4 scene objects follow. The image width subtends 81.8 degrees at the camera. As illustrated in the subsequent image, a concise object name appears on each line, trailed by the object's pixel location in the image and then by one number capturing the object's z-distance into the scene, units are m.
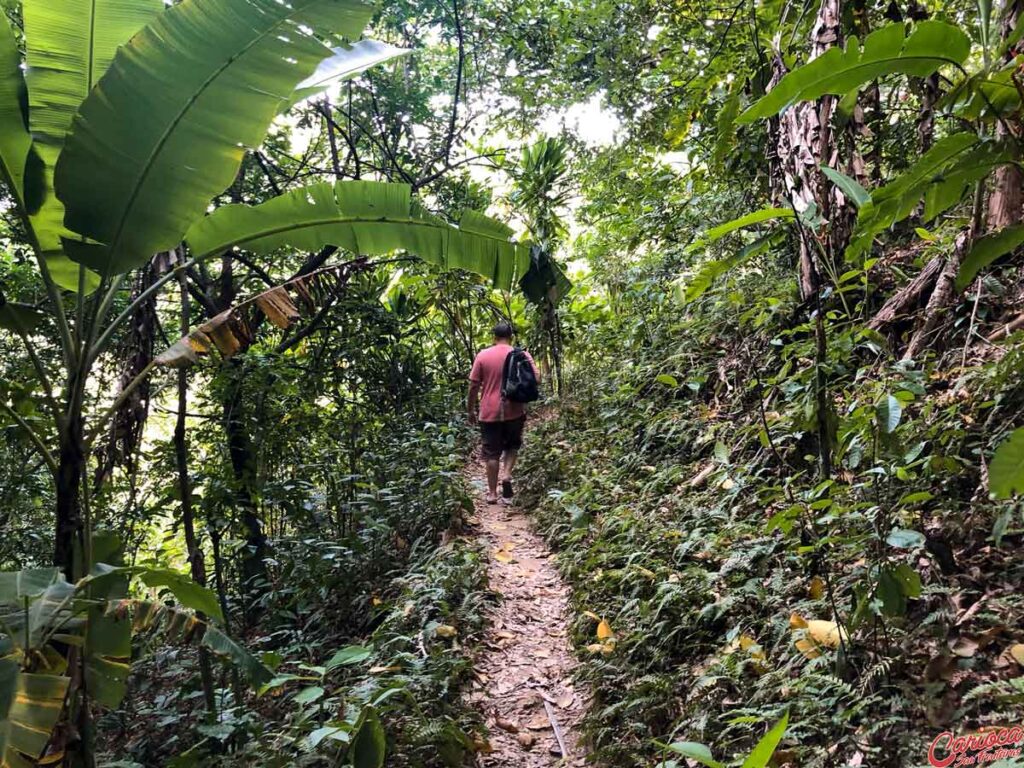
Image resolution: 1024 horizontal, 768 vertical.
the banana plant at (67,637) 1.65
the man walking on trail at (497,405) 6.48
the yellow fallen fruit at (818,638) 2.52
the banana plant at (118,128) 2.21
